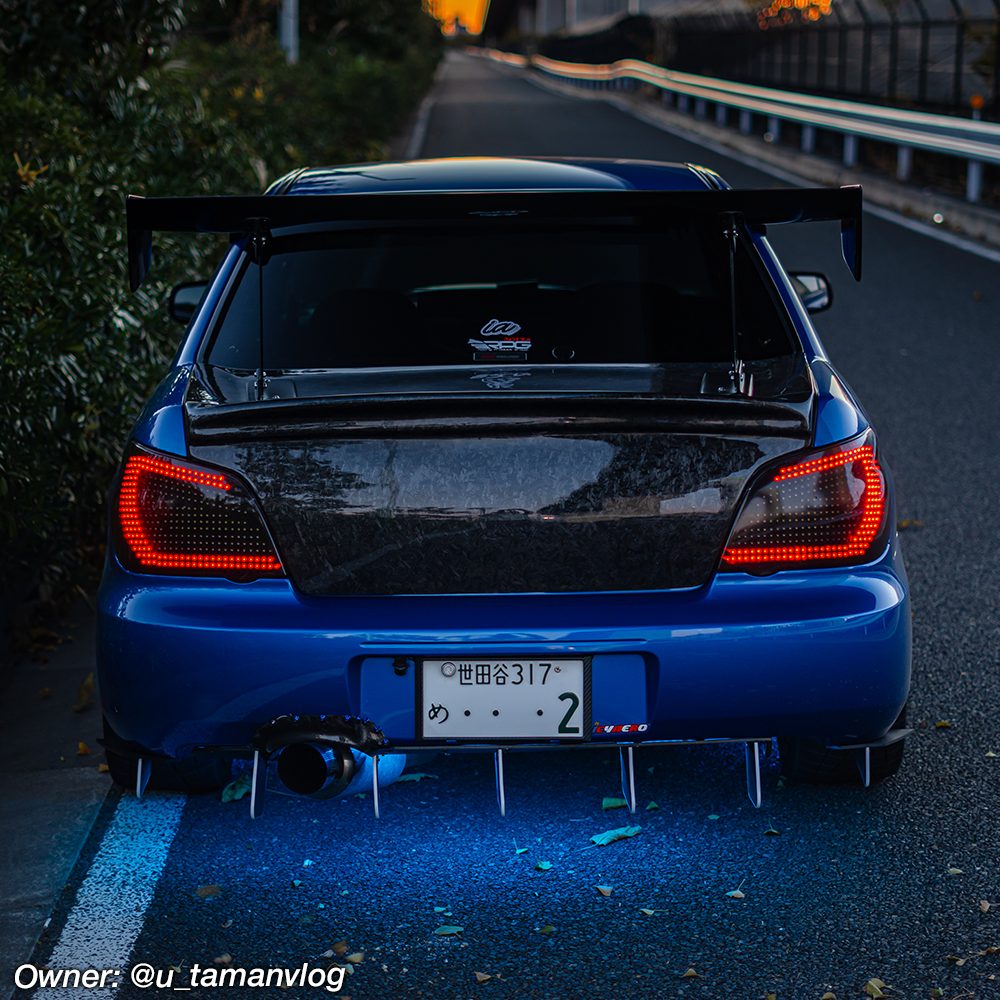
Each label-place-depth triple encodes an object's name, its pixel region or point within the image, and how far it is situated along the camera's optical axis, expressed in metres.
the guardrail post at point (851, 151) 19.09
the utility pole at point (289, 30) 22.38
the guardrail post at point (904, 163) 17.23
